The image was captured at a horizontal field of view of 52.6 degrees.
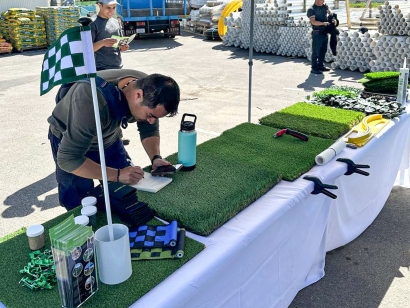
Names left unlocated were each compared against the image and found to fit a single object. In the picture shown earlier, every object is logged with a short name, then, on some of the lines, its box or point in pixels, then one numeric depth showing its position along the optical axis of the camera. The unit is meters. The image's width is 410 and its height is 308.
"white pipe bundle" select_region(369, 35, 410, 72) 8.35
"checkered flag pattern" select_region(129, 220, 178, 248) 1.74
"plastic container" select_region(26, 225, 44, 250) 1.66
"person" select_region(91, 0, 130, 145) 4.12
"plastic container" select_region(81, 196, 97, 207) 1.80
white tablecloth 1.64
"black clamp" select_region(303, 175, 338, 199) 2.27
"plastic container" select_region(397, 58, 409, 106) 3.45
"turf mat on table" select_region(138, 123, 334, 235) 1.96
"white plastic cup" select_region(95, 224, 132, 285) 1.45
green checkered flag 1.44
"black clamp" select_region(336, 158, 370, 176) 2.52
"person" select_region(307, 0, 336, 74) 8.85
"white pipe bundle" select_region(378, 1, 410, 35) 8.29
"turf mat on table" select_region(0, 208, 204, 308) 1.44
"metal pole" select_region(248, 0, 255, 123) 3.62
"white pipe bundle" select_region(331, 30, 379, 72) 9.04
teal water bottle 2.28
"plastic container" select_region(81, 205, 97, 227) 1.74
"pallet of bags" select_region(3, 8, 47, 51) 12.92
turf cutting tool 2.87
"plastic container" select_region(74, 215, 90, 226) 1.57
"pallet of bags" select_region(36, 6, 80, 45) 13.29
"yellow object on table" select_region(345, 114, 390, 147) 2.81
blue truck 14.12
